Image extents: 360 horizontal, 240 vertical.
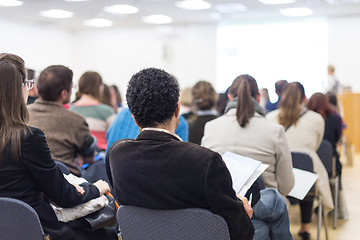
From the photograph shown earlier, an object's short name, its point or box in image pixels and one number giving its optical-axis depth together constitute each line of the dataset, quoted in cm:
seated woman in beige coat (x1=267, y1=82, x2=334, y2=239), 364
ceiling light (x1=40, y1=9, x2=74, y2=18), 1080
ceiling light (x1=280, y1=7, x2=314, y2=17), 1062
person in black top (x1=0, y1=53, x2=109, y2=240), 171
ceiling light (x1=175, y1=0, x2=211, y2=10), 979
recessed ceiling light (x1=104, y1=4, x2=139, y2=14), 1027
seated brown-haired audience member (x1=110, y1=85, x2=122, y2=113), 625
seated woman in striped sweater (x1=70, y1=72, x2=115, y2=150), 357
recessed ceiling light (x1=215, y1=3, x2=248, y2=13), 1013
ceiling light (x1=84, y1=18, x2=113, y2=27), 1246
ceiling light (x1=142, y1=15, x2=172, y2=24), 1190
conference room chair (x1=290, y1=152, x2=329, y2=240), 324
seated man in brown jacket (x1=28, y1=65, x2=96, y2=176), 257
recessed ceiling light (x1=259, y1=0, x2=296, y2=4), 961
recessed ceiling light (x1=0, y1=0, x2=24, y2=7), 961
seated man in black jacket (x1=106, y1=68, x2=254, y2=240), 149
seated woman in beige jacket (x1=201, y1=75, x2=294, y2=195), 262
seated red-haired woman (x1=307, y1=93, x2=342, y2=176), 441
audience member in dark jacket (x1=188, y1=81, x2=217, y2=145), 383
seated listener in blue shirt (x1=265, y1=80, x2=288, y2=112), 420
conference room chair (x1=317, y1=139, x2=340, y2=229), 395
